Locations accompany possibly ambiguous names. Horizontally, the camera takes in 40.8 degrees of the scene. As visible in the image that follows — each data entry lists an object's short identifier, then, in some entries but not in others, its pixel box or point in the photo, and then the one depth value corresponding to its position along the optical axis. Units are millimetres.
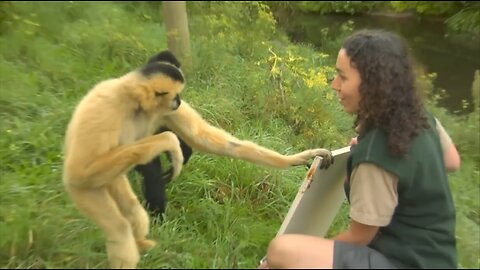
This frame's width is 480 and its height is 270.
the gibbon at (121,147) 3355
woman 3047
